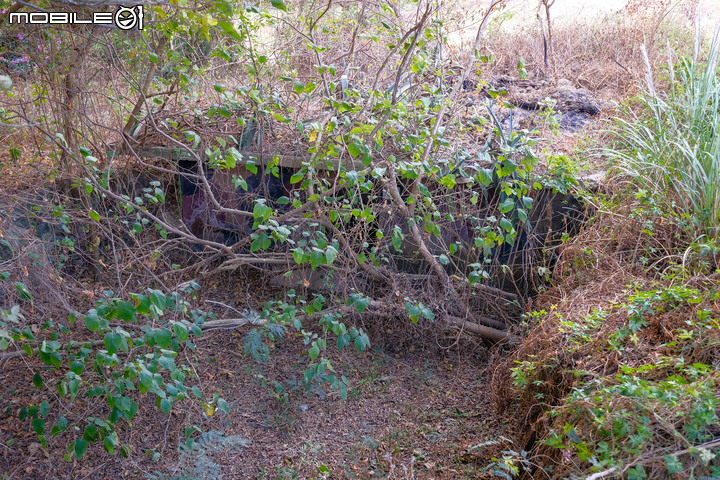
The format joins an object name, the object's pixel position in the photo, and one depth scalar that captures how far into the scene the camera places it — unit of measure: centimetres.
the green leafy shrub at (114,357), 224
